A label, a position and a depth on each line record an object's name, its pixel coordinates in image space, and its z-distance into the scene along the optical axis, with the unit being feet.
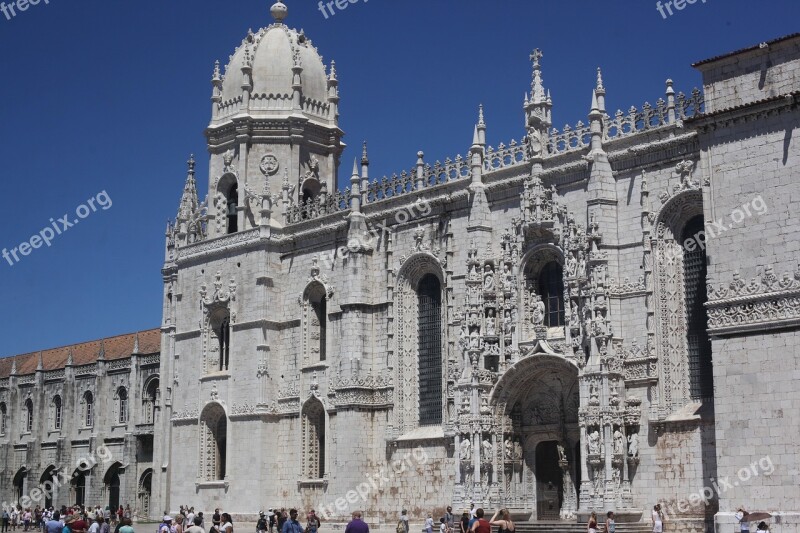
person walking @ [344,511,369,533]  69.56
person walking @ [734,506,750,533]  83.76
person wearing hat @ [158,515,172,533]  81.19
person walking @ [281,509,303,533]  76.59
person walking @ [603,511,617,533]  96.43
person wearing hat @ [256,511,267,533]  118.56
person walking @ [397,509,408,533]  111.16
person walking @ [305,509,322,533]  97.25
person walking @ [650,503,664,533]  96.68
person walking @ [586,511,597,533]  91.15
